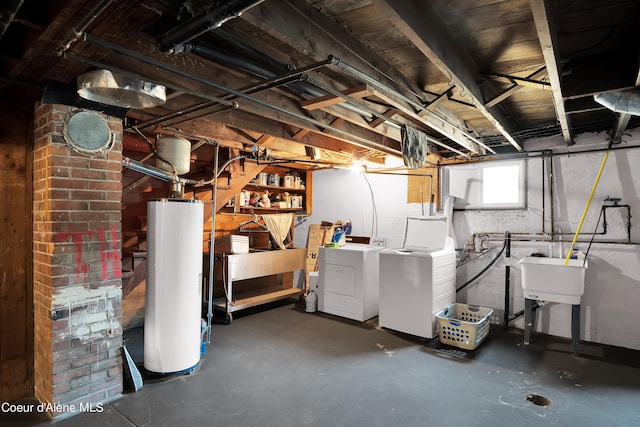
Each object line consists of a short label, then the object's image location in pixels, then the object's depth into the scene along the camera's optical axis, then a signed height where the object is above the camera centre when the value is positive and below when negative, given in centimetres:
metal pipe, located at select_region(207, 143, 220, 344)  345 -69
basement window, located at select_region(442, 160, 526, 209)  432 +34
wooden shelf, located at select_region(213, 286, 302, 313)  446 -119
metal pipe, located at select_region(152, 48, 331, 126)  173 +73
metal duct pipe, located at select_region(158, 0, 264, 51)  125 +73
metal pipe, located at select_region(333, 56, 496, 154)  171 +70
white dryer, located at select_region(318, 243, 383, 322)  443 -90
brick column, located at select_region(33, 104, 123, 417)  226 -40
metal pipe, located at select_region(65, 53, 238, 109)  169 +69
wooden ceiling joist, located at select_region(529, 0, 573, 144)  133 +75
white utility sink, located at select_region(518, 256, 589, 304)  329 -65
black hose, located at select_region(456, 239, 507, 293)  431 -72
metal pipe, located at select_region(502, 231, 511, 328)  412 -78
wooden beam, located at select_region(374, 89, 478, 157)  235 +74
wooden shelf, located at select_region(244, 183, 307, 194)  558 +37
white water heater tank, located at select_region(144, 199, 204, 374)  279 -60
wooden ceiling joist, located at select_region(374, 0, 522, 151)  142 +80
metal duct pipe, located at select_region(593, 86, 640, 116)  225 +72
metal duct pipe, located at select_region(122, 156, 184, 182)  279 +33
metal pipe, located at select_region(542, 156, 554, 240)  404 +17
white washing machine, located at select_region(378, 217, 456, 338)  378 -76
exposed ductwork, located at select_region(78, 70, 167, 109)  197 +69
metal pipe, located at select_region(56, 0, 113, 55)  130 +74
